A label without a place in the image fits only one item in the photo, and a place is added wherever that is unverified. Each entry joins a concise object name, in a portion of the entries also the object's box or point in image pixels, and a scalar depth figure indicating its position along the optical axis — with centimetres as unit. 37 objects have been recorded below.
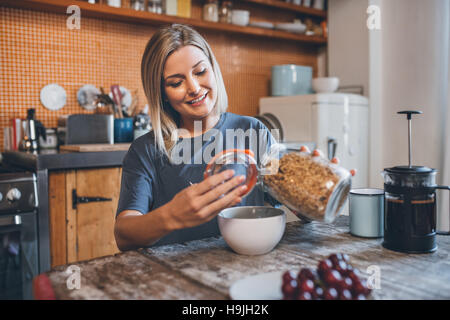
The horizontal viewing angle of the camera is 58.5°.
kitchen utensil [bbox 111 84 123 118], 246
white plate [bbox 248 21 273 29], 296
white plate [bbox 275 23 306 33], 309
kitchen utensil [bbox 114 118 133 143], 226
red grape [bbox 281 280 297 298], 63
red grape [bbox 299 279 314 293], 62
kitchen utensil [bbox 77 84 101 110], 243
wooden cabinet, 185
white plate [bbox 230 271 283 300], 65
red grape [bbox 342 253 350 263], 71
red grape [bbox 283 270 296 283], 64
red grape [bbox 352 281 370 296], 64
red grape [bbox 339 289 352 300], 63
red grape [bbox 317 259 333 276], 66
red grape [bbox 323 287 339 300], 62
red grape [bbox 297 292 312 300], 62
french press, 86
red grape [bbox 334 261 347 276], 67
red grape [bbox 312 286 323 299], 63
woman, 119
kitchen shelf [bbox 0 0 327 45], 214
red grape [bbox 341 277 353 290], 64
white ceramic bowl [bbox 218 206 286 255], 84
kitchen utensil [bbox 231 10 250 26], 284
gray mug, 98
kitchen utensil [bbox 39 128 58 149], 223
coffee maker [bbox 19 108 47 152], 210
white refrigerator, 263
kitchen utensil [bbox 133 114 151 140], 233
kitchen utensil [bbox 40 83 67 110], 231
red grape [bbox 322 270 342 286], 64
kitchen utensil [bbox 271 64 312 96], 300
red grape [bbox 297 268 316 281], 64
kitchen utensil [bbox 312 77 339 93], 293
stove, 165
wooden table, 68
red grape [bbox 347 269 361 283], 65
